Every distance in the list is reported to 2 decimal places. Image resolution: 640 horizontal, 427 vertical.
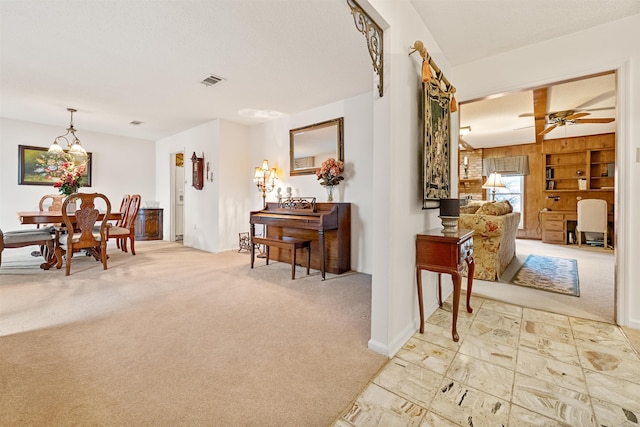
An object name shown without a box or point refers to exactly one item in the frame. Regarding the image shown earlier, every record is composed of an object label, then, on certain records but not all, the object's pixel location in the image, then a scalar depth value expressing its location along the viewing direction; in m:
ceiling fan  4.12
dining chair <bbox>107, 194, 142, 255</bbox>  4.26
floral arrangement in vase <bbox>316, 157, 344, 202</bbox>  3.83
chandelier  4.23
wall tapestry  2.02
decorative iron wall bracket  1.55
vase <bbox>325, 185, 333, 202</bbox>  4.00
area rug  3.06
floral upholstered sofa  3.21
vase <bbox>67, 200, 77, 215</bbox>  3.87
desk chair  5.48
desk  6.22
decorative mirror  3.99
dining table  3.36
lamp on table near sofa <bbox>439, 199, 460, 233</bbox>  1.98
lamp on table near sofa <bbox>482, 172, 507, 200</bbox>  5.78
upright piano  3.50
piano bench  3.33
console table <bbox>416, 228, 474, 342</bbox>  1.83
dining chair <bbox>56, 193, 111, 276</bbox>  3.44
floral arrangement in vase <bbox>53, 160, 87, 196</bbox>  3.85
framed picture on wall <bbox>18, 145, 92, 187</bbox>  4.98
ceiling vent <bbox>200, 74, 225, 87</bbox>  3.27
